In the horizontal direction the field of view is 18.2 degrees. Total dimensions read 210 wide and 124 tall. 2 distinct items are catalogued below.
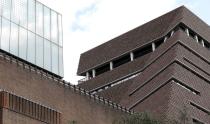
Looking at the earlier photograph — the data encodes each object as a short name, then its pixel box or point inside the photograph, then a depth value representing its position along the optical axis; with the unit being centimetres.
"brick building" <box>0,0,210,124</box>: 4388
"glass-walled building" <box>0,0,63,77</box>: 4944
